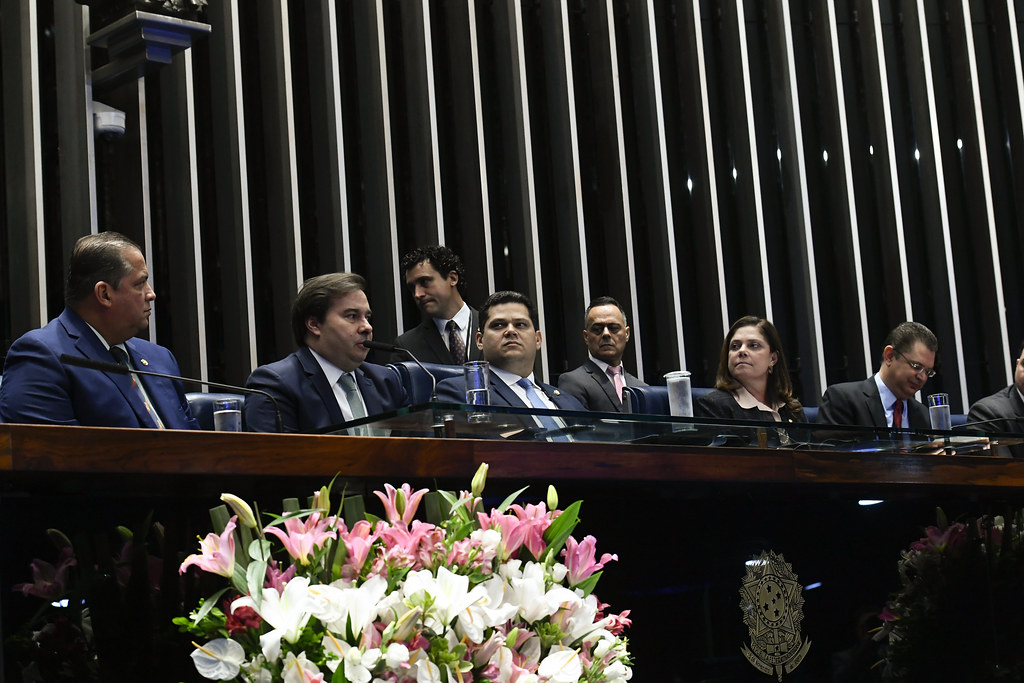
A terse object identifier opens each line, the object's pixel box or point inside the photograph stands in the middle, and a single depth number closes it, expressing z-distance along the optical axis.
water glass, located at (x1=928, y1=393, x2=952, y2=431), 6.03
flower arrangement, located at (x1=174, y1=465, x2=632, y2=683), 2.68
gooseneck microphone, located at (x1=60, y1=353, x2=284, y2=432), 3.69
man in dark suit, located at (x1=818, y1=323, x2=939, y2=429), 8.16
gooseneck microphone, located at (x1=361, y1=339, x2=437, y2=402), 5.37
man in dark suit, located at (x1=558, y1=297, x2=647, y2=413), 7.97
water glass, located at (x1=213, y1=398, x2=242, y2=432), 4.32
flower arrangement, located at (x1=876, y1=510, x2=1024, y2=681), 4.79
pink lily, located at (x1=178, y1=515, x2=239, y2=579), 2.79
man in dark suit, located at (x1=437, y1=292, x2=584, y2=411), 6.90
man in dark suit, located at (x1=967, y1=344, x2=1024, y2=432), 8.80
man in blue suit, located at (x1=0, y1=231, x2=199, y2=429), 4.86
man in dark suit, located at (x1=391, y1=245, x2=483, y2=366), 8.66
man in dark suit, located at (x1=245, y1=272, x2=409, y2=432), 5.76
